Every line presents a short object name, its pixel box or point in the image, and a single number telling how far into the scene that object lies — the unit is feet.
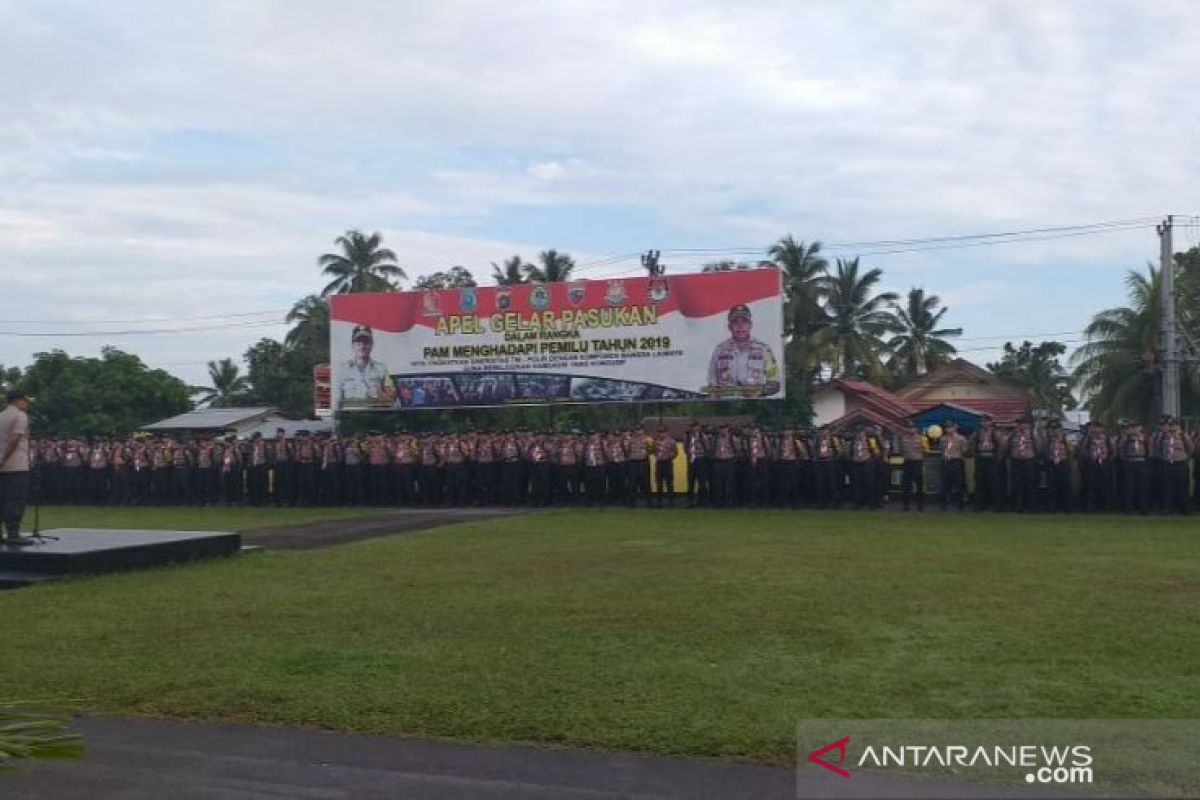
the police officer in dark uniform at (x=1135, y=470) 59.93
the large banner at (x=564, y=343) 74.95
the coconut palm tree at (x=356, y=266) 178.70
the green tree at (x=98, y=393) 144.97
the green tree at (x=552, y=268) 150.60
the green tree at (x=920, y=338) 180.04
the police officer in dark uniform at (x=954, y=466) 64.85
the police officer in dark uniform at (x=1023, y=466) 62.23
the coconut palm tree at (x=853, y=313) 154.92
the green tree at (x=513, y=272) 152.15
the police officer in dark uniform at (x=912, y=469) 65.77
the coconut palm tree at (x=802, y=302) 152.76
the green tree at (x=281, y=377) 187.32
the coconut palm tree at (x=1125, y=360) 98.43
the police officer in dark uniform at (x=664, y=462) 71.10
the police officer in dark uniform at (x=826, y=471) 66.85
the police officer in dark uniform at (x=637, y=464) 71.51
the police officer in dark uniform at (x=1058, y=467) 61.62
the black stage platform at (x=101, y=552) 36.96
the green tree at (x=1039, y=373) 209.87
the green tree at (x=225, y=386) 207.41
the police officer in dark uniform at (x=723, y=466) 69.10
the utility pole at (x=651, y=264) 114.73
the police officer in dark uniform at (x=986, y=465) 63.31
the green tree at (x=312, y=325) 186.09
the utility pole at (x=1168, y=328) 86.28
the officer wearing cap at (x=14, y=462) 39.04
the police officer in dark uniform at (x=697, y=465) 70.28
